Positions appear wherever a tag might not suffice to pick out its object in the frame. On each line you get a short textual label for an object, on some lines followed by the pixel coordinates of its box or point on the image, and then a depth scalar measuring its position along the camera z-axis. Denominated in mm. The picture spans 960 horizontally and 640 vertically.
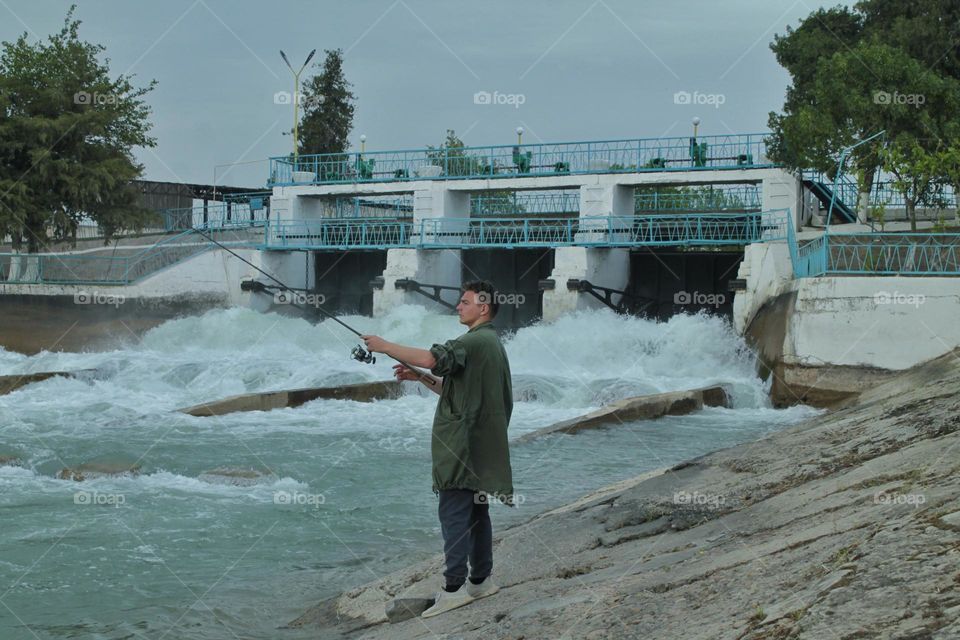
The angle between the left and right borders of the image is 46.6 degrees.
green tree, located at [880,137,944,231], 24138
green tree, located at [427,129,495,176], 34438
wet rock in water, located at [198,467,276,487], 12609
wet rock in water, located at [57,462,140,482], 12852
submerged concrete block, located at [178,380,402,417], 18922
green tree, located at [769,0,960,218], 26969
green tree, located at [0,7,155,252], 34531
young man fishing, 6008
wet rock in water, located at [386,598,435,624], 6398
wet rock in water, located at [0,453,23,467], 13601
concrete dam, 29312
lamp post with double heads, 47116
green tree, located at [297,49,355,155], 53969
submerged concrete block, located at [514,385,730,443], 16945
